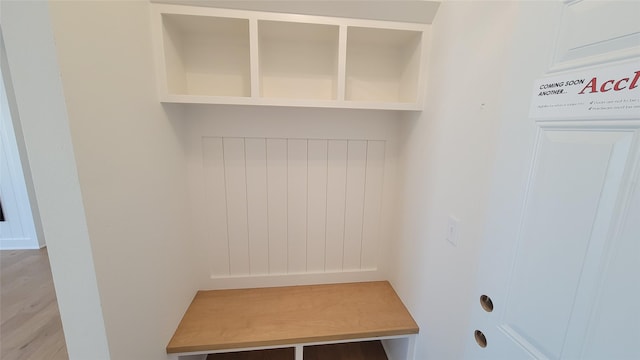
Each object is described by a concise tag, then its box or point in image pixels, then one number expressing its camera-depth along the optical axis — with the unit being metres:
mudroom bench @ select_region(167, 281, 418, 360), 1.30
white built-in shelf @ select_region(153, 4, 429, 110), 1.19
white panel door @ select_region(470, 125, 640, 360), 0.51
